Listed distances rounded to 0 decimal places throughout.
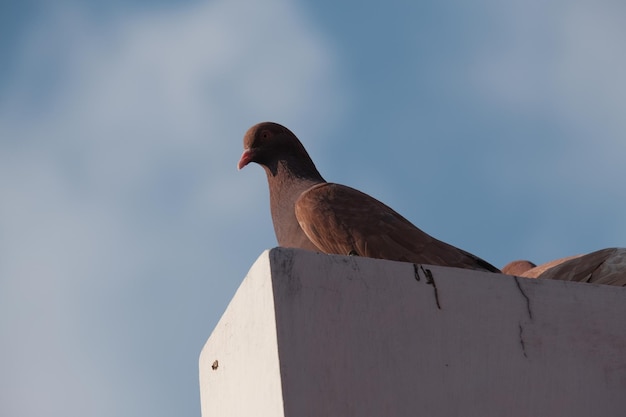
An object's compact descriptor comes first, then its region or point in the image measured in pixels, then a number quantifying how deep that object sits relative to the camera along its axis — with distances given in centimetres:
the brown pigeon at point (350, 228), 929
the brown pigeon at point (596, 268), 826
